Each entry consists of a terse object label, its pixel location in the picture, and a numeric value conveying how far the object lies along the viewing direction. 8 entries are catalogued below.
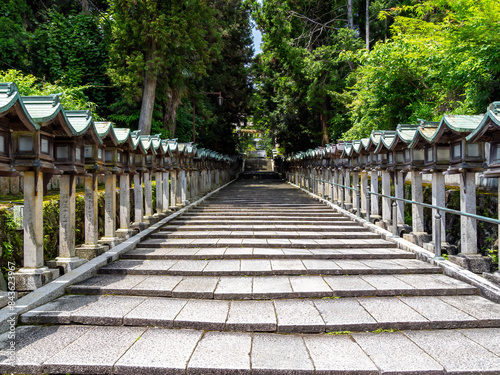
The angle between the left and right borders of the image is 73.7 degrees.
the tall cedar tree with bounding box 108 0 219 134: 14.16
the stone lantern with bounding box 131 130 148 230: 8.95
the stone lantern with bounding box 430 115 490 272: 5.64
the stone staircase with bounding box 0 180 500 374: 3.43
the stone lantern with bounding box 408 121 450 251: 6.46
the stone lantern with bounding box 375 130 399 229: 8.58
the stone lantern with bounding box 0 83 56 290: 4.71
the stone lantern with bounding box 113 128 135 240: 8.04
